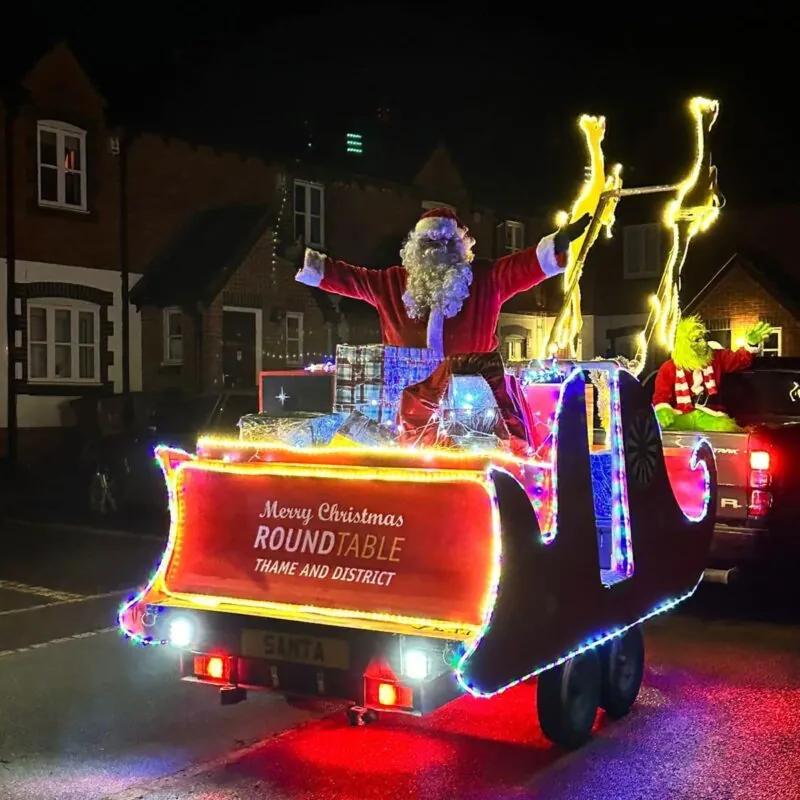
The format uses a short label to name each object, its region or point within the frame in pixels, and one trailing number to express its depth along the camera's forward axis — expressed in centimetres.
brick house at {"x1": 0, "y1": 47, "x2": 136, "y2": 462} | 1803
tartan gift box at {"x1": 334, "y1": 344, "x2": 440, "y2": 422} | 545
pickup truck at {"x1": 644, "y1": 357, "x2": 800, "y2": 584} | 720
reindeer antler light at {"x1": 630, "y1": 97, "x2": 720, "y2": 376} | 733
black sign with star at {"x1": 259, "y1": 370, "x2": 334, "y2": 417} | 604
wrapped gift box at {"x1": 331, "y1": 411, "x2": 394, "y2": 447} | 507
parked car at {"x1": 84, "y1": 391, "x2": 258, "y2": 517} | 1302
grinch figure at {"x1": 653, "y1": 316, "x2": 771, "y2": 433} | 849
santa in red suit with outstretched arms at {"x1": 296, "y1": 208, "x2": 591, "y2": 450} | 591
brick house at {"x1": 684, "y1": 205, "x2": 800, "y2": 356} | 2386
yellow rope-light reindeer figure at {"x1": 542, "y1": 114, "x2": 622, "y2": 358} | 705
